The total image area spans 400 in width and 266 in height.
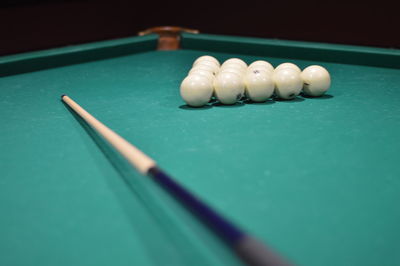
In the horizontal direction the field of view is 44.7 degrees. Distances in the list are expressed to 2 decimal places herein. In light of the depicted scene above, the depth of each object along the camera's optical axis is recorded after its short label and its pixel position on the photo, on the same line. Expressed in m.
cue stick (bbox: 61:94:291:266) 0.77
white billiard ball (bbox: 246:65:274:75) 2.56
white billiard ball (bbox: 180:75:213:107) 2.40
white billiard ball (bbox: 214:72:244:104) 2.41
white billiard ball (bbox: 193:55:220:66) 2.96
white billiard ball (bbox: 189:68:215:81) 2.51
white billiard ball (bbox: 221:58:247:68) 2.83
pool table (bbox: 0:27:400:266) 1.16
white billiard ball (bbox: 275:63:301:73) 2.59
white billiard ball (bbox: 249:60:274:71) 2.65
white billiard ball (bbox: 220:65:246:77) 2.57
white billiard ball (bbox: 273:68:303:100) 2.50
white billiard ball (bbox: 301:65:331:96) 2.57
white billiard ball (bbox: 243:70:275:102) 2.46
